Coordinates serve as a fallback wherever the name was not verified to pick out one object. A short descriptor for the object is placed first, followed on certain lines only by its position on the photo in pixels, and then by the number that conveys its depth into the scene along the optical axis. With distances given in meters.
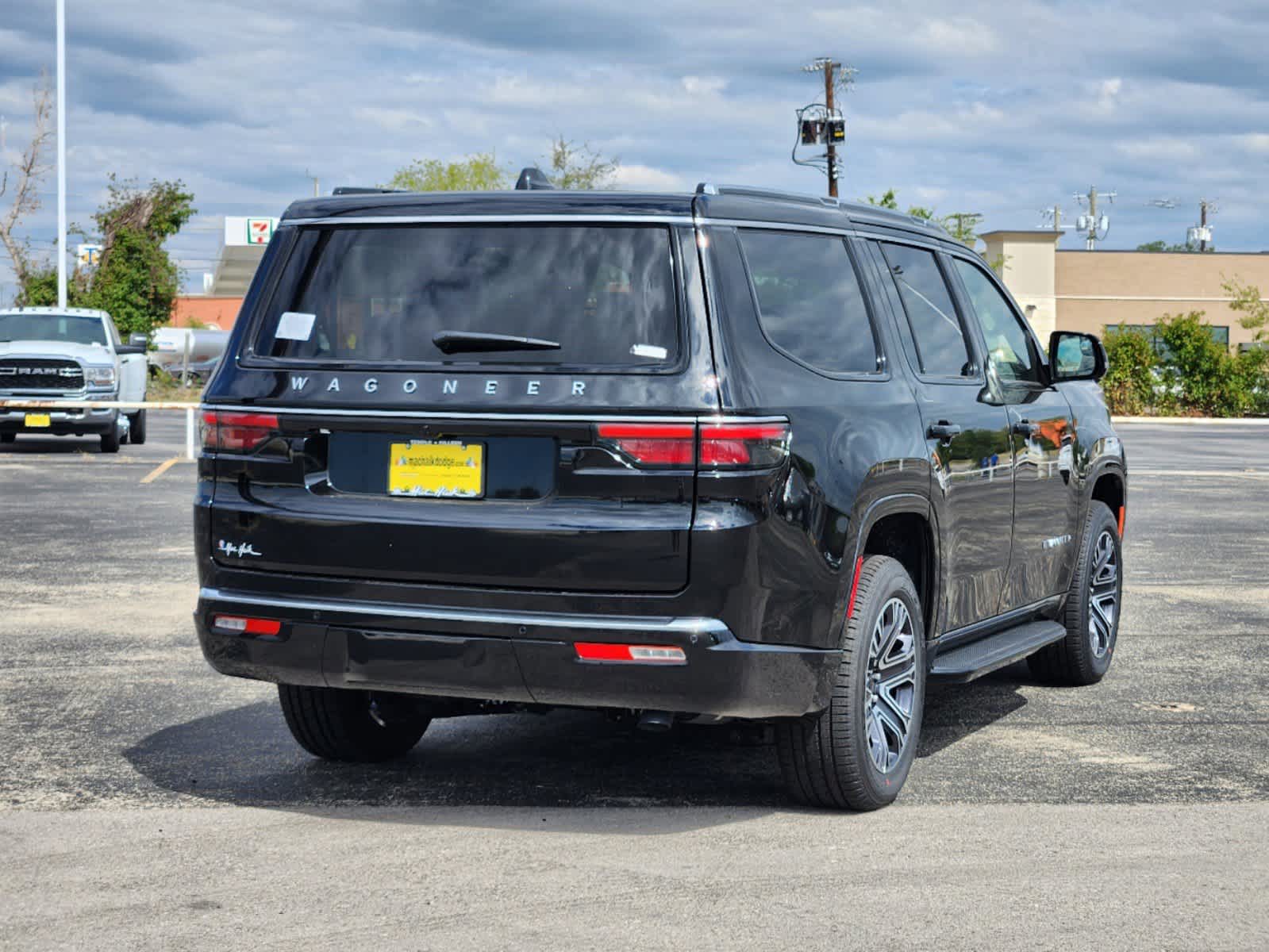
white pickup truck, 23.11
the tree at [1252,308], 50.81
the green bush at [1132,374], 46.34
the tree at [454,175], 74.19
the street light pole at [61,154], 38.34
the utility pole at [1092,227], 85.38
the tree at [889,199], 52.65
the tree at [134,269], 43.88
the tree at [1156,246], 133.62
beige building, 65.44
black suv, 4.95
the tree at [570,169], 67.50
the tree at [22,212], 46.75
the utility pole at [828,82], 50.78
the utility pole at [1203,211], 110.94
